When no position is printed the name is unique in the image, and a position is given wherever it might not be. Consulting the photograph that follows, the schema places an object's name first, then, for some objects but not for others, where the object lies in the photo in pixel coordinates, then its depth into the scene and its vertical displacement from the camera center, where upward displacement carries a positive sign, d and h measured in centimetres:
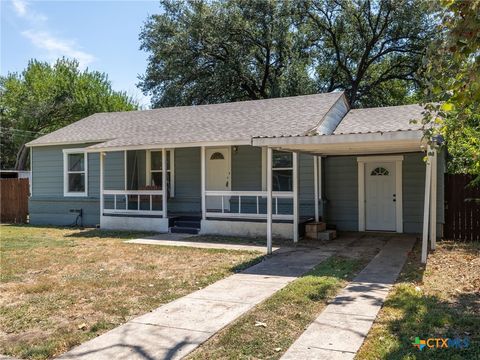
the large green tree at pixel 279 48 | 2520 +829
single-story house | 1184 +36
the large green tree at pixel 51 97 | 3158 +653
